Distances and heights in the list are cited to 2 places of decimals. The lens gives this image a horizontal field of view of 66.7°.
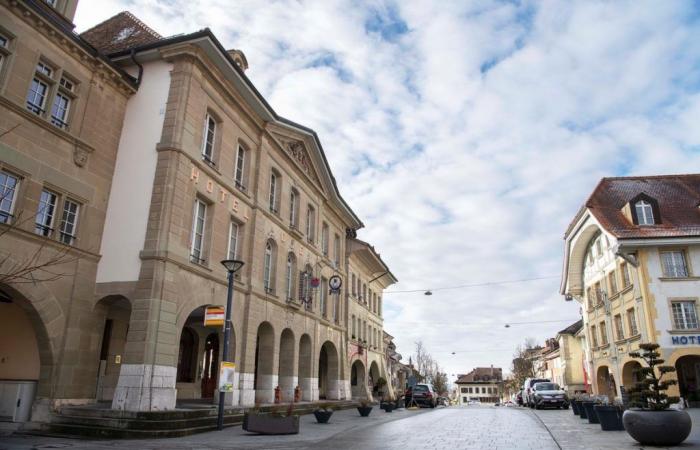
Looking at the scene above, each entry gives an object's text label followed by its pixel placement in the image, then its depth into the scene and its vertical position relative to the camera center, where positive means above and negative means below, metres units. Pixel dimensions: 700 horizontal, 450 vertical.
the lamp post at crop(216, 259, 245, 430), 15.64 +1.92
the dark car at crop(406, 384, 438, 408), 39.50 -0.08
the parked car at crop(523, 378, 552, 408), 38.09 +0.25
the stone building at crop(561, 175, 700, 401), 29.48 +7.19
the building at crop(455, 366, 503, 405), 145.75 +1.55
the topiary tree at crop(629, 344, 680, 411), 12.06 +0.05
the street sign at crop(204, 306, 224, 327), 16.24 +2.19
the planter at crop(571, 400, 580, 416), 23.42 -0.42
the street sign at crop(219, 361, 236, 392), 15.53 +0.42
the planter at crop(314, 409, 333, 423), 19.09 -0.78
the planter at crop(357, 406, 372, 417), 23.86 -0.73
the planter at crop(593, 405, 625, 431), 15.73 -0.60
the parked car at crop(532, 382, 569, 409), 33.75 -0.18
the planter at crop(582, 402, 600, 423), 18.69 -0.59
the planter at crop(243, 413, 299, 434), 14.78 -0.87
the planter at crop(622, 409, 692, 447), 11.56 -0.61
